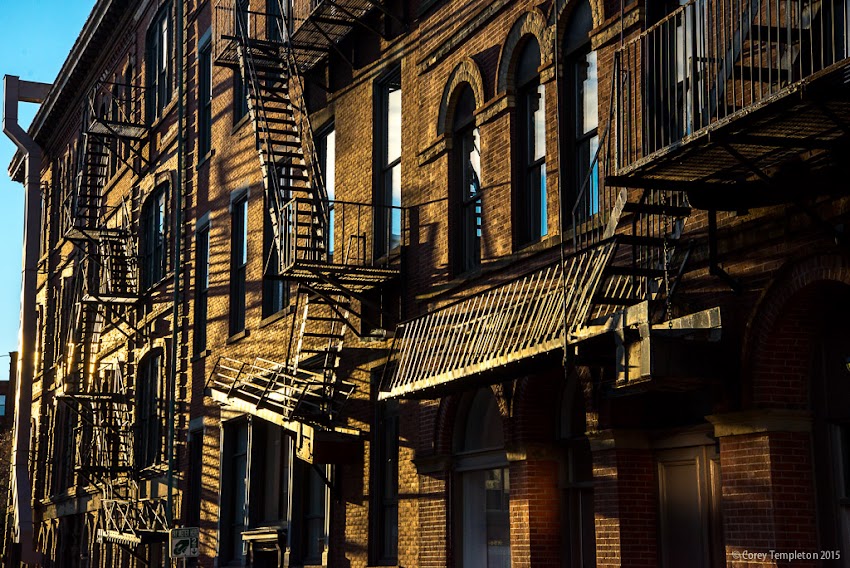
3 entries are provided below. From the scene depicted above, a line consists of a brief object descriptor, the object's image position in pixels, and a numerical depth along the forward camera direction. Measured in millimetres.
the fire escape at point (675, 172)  10078
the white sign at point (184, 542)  24156
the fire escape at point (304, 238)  19609
